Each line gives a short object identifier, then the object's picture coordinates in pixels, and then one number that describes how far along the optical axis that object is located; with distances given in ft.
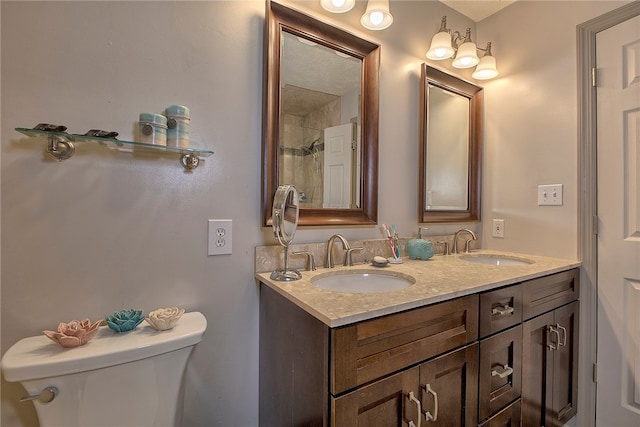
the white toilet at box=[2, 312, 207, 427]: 2.11
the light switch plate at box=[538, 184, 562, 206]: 4.87
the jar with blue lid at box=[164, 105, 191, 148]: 2.99
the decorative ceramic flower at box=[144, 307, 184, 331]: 2.58
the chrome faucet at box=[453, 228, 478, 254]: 5.51
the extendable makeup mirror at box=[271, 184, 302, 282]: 3.24
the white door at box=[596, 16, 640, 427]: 4.10
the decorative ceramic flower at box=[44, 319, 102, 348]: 2.25
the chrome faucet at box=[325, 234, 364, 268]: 3.93
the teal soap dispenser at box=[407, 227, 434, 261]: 4.64
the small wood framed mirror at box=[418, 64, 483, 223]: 5.20
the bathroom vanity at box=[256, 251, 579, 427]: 2.32
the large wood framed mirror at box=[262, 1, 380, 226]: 3.63
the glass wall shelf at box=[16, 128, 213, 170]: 2.53
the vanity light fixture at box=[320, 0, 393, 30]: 3.93
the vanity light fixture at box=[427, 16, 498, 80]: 4.86
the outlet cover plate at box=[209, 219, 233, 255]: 3.31
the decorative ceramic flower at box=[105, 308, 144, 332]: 2.54
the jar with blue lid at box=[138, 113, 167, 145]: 2.83
